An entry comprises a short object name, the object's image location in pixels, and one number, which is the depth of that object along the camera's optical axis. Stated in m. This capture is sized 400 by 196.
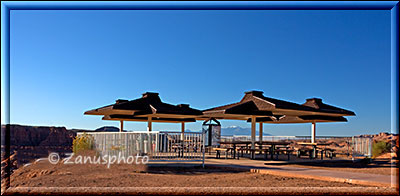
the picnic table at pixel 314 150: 13.79
